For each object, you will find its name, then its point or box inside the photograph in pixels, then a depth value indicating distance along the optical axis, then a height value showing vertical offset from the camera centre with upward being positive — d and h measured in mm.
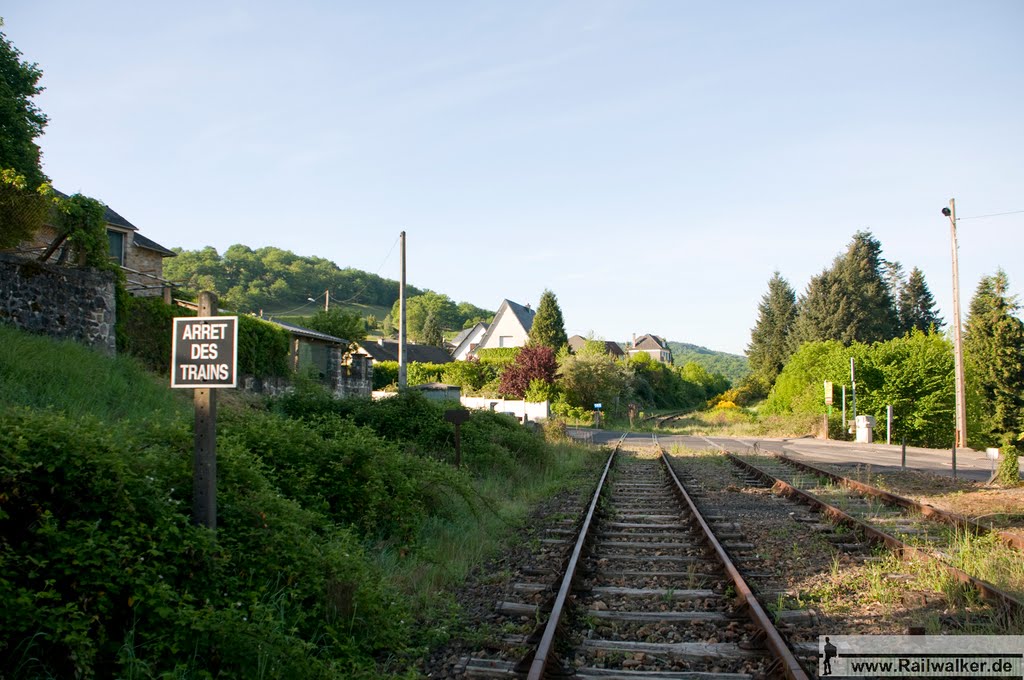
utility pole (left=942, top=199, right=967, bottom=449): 26359 +1008
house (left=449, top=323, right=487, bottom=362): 83050 +5939
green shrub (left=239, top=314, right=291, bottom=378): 19516 +1098
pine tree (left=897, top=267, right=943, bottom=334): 75188 +9239
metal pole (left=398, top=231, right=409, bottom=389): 21547 +1845
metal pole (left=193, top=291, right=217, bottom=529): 4805 -518
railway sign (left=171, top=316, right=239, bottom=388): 4555 +217
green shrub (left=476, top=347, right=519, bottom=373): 56647 +2658
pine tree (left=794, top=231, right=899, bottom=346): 60719 +7562
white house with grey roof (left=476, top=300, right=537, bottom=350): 76000 +6351
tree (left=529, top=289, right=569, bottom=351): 69688 +6436
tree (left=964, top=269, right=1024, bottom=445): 37500 +1221
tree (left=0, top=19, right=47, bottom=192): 19156 +7493
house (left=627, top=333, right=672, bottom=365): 133000 +7950
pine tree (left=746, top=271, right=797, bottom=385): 73375 +6196
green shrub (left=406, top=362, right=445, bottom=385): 53812 +1059
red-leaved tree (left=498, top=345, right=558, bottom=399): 47500 +1102
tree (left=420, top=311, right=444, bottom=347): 104938 +8008
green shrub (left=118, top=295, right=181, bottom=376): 15534 +1283
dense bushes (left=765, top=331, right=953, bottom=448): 37375 +308
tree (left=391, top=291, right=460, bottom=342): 129625 +14980
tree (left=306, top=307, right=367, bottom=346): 32844 +2883
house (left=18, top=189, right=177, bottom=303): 22297 +5078
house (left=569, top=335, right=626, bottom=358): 111138 +7022
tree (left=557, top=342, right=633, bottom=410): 48438 +646
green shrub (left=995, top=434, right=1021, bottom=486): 13734 -1605
